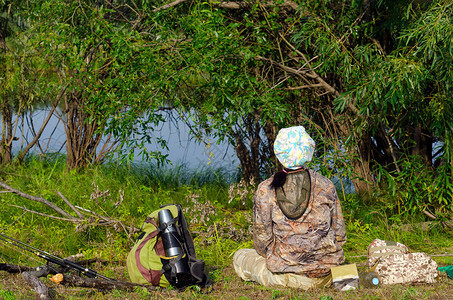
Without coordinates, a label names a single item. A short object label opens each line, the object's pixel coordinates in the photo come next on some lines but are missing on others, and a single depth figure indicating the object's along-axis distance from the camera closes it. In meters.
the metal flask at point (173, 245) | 8.28
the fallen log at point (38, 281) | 7.55
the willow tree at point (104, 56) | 11.66
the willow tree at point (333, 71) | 10.59
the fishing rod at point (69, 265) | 8.45
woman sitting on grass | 7.97
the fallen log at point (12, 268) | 8.98
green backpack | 8.34
